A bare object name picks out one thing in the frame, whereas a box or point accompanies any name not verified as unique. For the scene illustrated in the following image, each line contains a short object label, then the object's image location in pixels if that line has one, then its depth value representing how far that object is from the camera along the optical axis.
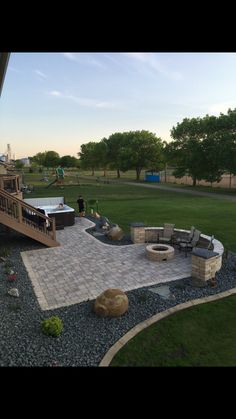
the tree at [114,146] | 76.69
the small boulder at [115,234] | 15.34
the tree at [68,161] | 121.19
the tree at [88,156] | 85.19
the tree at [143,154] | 63.25
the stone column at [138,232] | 14.66
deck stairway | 13.42
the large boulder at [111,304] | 7.82
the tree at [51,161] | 126.06
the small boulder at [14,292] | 9.11
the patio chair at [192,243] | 12.99
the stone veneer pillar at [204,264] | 9.90
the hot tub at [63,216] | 18.08
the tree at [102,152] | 78.94
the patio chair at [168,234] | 14.23
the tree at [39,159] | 149.25
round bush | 6.90
